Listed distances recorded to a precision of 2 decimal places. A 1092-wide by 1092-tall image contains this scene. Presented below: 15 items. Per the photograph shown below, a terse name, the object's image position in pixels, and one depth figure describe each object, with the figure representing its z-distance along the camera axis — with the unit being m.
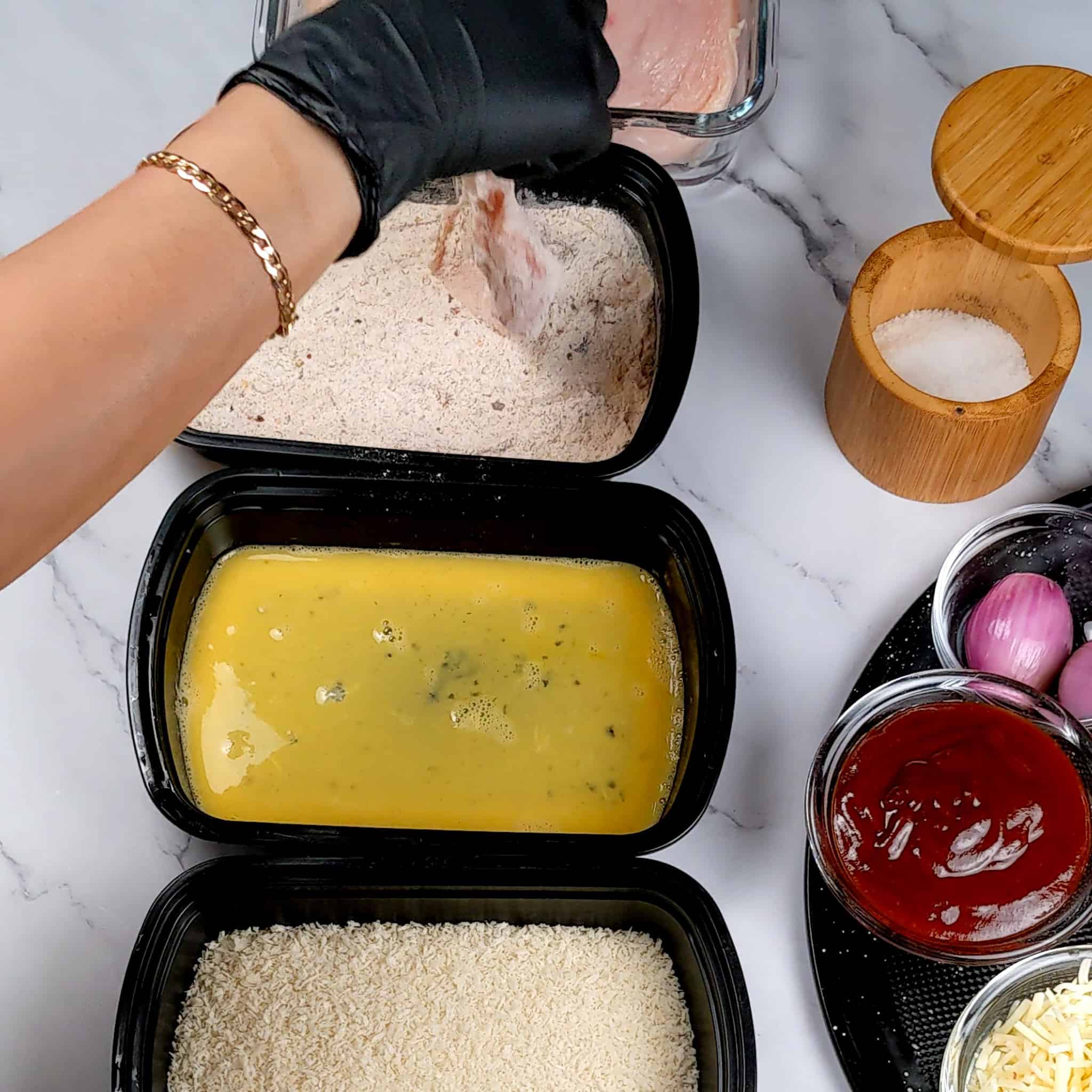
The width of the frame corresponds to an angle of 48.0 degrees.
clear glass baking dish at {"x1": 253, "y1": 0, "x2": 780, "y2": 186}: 1.13
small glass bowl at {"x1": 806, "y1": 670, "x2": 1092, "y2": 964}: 0.89
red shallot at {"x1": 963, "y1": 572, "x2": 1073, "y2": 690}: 0.99
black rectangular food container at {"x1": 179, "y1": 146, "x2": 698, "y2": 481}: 1.05
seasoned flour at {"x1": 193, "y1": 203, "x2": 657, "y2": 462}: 1.14
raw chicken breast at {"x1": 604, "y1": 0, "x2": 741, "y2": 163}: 1.17
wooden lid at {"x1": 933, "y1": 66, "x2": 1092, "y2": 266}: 0.94
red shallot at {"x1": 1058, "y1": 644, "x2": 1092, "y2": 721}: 0.97
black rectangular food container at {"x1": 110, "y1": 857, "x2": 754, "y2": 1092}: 0.90
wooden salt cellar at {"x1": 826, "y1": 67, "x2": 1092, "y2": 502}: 0.95
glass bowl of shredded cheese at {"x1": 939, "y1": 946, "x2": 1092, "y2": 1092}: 0.87
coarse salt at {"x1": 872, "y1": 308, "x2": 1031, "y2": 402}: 1.09
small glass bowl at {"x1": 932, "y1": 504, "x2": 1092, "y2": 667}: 1.02
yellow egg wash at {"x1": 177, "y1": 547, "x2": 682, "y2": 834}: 1.04
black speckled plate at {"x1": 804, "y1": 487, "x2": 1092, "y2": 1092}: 0.95
